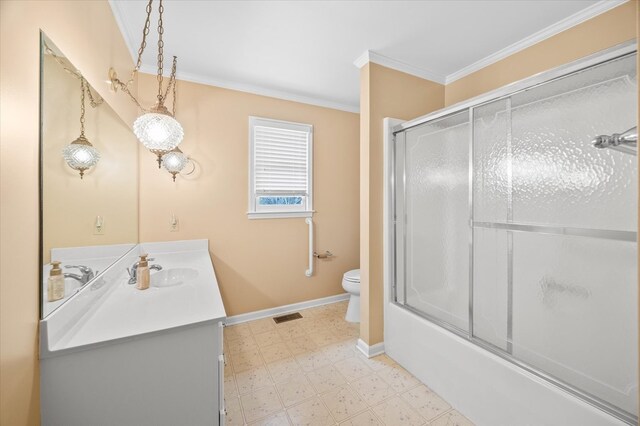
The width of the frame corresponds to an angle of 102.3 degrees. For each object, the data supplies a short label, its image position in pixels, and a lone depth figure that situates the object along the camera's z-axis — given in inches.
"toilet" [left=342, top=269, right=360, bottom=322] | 101.3
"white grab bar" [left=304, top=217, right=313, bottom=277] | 114.3
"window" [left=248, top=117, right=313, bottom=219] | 104.4
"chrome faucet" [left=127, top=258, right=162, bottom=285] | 60.8
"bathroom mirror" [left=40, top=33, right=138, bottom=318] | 35.3
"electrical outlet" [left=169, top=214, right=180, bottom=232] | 90.7
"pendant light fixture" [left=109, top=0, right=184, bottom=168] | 49.1
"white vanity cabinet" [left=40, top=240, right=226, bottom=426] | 34.6
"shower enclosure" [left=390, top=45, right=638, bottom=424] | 46.6
